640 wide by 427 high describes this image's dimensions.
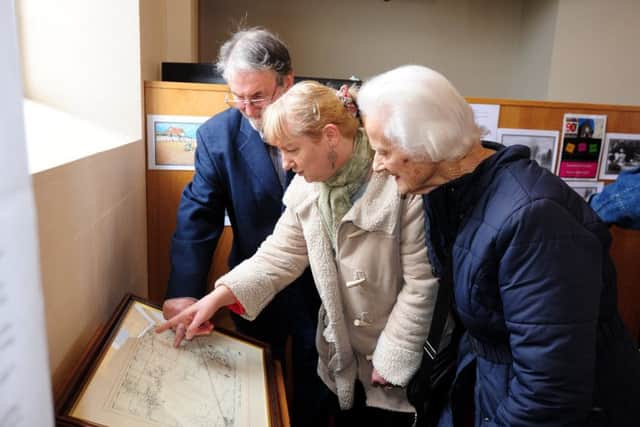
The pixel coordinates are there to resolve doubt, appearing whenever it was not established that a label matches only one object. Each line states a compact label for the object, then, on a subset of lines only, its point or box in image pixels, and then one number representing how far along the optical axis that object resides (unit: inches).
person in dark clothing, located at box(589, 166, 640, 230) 59.7
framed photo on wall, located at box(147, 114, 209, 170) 66.9
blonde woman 40.7
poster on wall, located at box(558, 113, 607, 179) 76.5
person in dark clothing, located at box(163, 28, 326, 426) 51.9
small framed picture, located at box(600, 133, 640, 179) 78.4
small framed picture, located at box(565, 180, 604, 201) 80.0
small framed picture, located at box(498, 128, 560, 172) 75.7
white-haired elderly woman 29.1
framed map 30.0
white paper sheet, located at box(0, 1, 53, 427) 12.3
